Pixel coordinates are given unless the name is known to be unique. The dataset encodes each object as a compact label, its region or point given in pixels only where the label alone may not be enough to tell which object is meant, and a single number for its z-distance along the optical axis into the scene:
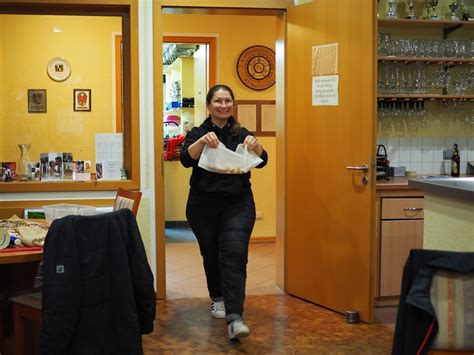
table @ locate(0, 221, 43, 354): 2.98
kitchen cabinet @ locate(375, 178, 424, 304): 3.82
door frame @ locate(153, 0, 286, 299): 3.99
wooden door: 3.50
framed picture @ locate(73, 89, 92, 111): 4.20
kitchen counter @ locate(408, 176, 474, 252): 2.26
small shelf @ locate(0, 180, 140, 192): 3.96
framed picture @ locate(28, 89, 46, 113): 4.14
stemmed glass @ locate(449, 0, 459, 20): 4.57
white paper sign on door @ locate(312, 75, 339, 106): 3.70
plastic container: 2.84
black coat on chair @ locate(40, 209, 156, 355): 2.20
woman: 3.28
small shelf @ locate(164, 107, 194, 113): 8.06
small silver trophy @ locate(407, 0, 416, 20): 4.37
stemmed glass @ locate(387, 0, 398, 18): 4.37
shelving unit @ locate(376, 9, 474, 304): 3.83
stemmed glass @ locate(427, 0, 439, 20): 4.50
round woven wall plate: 6.06
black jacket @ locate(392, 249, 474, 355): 1.56
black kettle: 4.16
